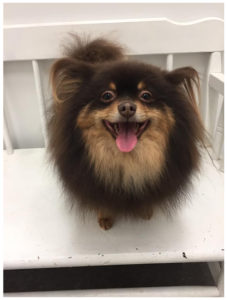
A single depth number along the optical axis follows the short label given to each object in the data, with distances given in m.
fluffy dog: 0.68
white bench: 0.81
